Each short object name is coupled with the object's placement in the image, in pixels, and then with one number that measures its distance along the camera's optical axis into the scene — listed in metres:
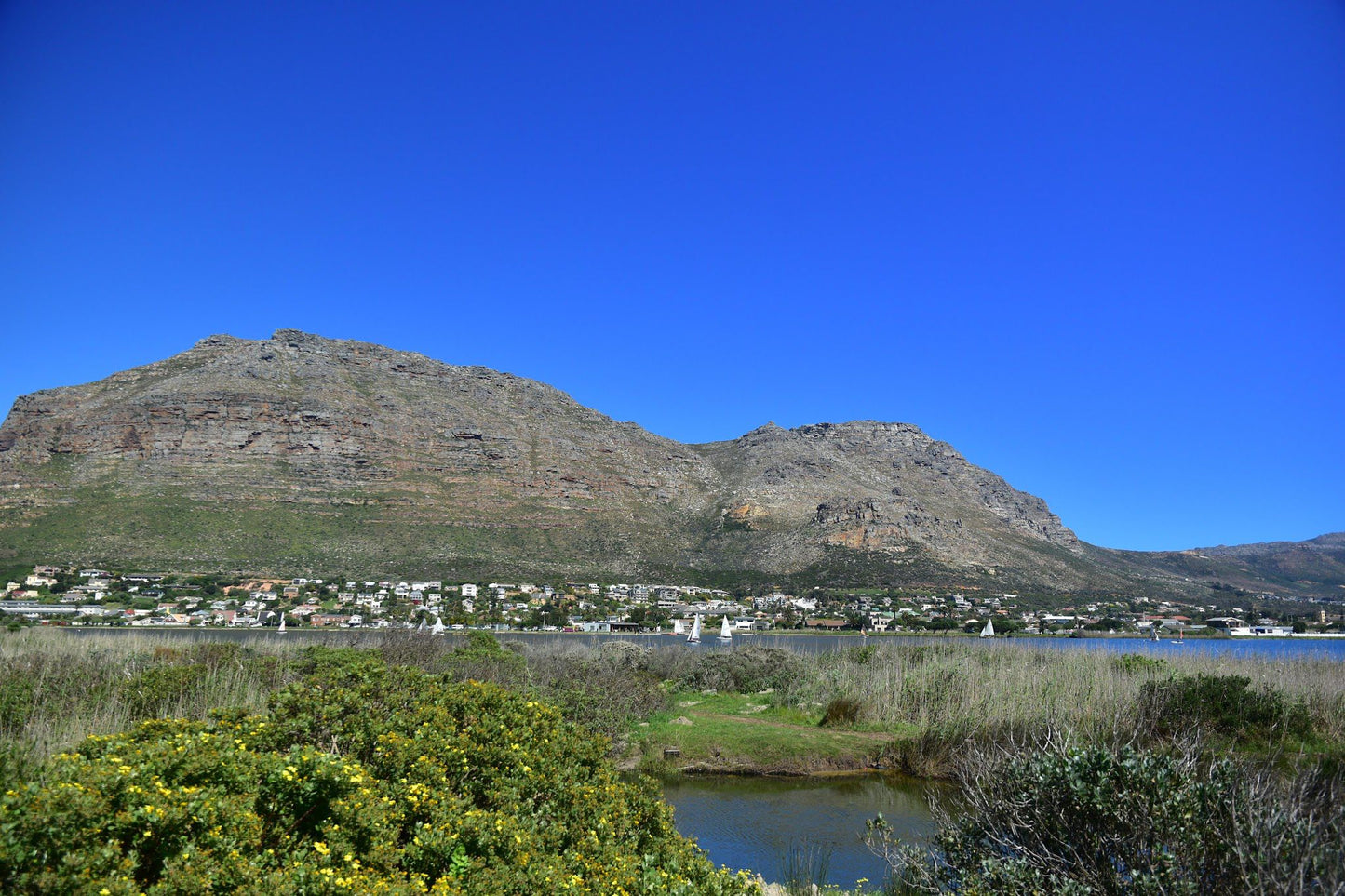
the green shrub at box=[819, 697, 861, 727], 21.09
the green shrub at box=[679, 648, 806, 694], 27.33
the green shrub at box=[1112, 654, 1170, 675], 20.94
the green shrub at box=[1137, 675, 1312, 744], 15.87
